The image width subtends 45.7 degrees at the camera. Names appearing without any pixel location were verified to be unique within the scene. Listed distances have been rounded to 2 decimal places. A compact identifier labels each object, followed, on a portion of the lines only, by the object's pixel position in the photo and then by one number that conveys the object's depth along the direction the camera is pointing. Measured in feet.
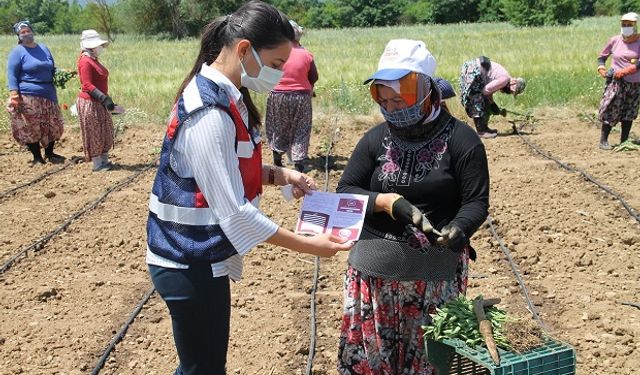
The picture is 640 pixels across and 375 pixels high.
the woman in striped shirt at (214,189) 6.48
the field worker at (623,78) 25.02
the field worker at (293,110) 23.71
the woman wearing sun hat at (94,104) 24.12
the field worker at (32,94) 25.84
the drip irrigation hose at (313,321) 12.09
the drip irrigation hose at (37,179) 24.28
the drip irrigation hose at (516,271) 13.84
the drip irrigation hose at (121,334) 12.36
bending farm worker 30.81
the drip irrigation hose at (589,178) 19.79
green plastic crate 7.09
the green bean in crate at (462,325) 7.62
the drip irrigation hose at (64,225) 17.56
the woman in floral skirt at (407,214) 8.05
